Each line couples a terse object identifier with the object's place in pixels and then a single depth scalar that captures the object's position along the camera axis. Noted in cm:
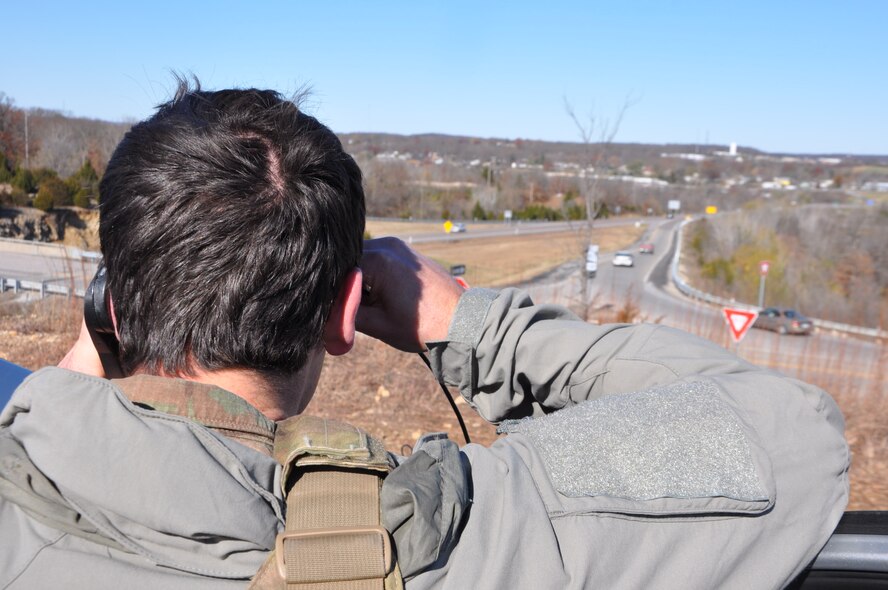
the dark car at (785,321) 3114
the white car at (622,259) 5600
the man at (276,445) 95
